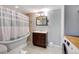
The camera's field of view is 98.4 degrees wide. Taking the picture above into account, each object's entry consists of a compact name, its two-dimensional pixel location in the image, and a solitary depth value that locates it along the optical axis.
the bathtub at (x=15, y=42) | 1.83
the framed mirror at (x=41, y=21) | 2.01
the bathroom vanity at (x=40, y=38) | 2.00
